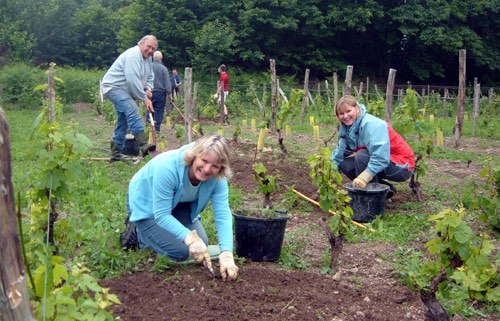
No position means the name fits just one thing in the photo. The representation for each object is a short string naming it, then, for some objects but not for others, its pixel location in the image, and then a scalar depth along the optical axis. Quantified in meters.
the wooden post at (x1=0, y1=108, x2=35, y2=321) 1.59
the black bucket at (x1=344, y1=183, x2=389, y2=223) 5.64
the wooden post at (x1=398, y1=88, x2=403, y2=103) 20.82
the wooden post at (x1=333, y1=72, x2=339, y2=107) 14.89
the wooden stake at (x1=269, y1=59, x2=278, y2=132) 10.93
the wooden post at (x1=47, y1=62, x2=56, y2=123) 5.66
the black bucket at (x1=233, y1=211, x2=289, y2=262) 4.38
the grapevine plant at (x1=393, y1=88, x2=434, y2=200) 7.33
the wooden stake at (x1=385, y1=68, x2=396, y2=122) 8.80
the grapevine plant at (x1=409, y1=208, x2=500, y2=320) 3.30
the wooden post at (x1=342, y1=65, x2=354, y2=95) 9.07
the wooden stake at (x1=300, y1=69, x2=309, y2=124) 16.39
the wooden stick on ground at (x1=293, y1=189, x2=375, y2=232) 5.40
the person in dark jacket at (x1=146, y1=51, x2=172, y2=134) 11.44
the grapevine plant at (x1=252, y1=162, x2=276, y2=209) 5.76
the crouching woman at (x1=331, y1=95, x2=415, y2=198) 5.77
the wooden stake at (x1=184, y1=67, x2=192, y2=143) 7.90
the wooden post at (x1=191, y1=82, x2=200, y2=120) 15.20
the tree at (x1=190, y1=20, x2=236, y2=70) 29.44
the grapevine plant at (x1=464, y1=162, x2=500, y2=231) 5.31
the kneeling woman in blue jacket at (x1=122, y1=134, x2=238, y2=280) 3.77
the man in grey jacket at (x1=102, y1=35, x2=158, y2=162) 7.98
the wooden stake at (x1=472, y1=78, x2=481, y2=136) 14.44
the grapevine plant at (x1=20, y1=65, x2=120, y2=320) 2.25
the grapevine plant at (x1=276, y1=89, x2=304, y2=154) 10.29
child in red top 18.20
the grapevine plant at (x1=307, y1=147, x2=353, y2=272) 4.29
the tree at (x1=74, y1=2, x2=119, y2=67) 38.72
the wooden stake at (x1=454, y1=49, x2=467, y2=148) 10.60
